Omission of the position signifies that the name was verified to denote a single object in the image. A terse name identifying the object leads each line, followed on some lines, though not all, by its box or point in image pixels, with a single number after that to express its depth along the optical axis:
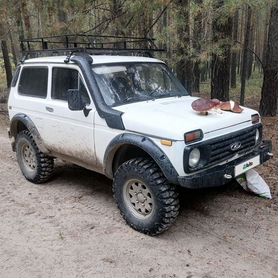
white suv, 4.26
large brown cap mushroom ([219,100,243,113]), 4.89
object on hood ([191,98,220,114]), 4.59
